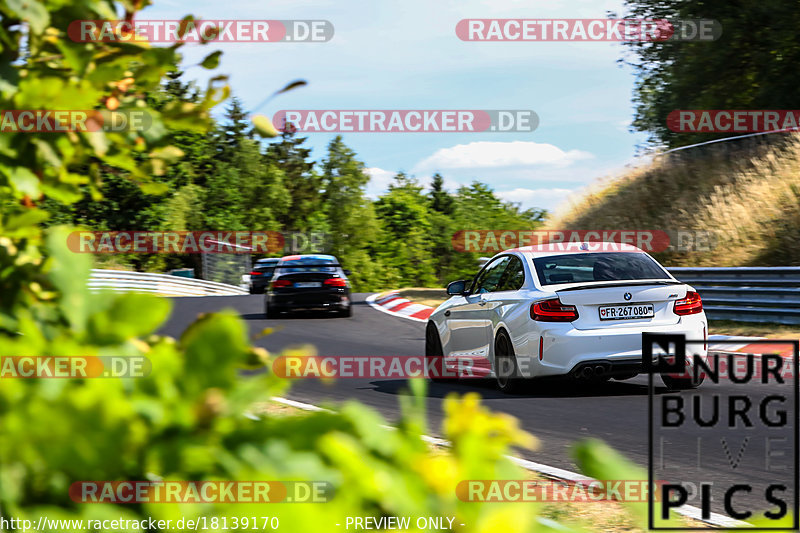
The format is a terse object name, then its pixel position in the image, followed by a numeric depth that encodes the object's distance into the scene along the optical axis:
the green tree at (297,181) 90.81
